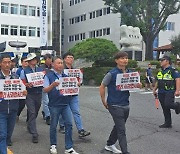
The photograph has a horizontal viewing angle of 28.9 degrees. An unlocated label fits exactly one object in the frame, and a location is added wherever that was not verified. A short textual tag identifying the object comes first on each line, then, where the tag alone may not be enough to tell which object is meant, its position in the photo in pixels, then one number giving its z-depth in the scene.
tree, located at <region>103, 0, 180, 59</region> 35.84
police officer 8.17
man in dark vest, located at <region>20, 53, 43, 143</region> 6.82
